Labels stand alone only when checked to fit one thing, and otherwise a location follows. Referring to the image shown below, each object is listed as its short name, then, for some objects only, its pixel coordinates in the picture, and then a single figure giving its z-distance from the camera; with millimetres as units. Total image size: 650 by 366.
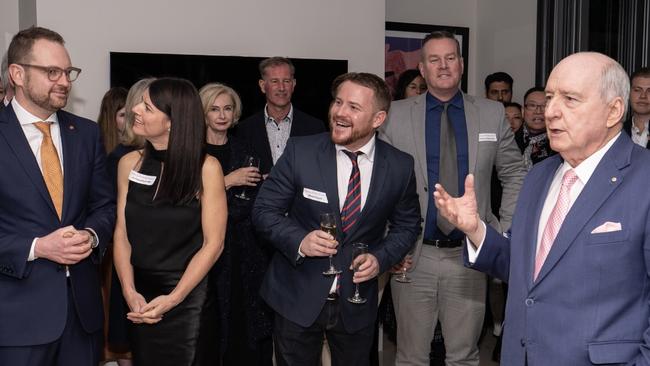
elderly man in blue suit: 1956
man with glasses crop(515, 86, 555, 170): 5152
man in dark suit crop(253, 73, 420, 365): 2984
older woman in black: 3912
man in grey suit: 3438
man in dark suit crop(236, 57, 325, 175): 4574
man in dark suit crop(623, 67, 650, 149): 4996
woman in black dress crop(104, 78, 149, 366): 3729
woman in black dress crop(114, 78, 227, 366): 2861
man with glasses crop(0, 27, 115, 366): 2590
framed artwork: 7536
